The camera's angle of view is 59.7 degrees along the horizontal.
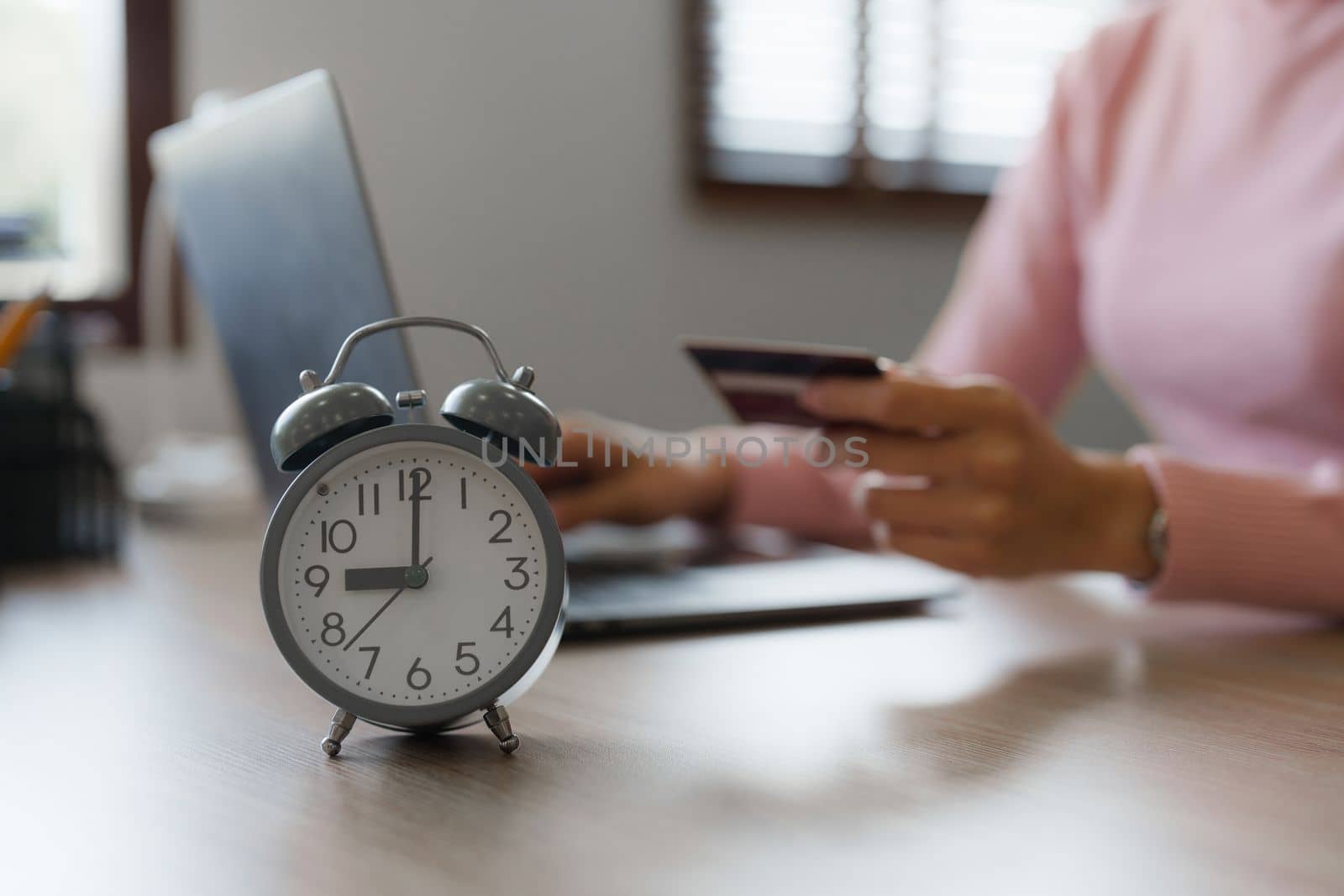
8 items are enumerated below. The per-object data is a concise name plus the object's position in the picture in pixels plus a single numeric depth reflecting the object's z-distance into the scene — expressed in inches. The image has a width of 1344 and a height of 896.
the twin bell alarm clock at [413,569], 17.2
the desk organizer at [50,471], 38.6
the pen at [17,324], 34.8
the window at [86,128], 71.1
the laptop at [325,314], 23.2
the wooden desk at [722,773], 13.3
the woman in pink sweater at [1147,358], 29.9
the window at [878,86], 85.7
